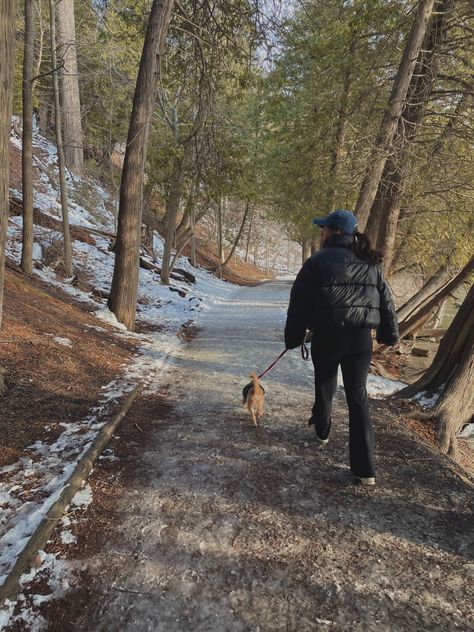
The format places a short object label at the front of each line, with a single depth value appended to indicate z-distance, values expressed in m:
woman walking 3.31
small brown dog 4.57
